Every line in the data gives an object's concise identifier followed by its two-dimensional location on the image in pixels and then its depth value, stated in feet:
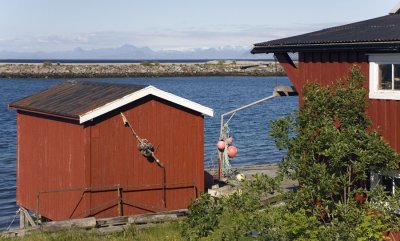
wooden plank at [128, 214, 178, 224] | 57.21
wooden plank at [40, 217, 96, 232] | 54.49
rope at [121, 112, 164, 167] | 60.23
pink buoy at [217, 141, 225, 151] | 76.74
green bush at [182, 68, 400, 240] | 39.55
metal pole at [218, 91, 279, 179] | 74.82
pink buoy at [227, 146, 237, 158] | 77.15
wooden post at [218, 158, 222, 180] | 74.54
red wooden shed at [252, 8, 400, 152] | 44.70
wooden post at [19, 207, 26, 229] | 73.67
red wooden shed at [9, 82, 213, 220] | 58.90
